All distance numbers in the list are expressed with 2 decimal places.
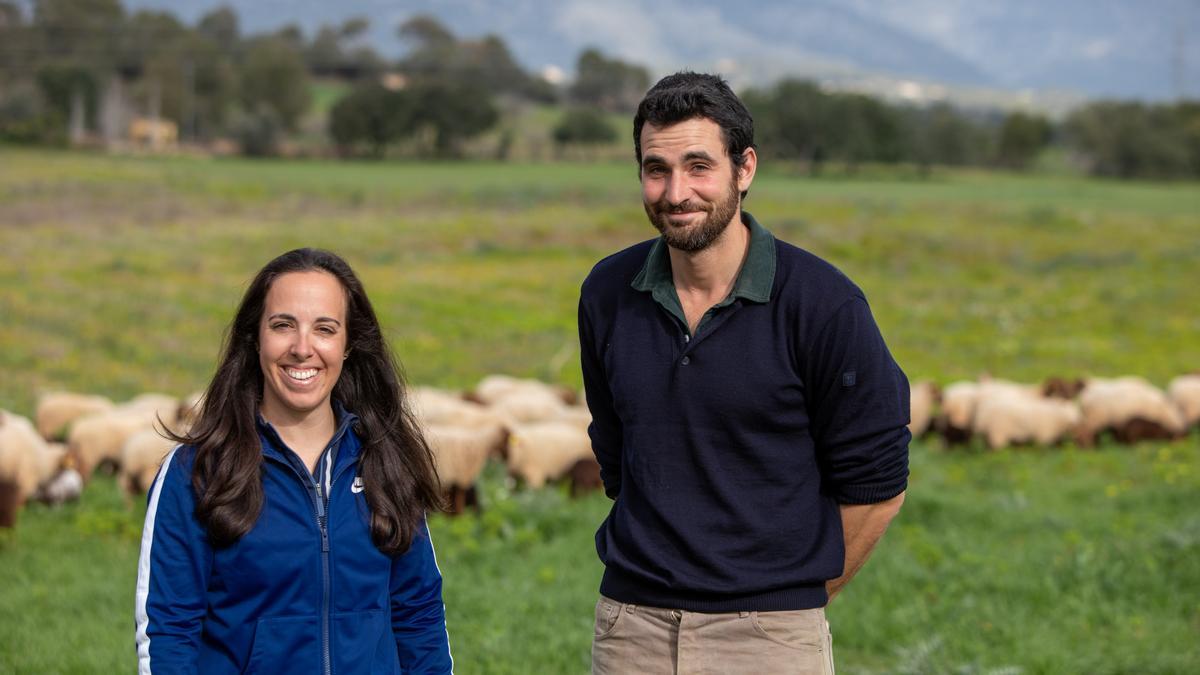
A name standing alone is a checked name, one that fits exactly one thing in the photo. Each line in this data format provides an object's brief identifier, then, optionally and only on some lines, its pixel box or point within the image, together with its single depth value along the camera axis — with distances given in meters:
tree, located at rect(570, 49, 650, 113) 138.62
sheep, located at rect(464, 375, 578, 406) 15.09
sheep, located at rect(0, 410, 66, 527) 11.02
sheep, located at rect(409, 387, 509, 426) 12.72
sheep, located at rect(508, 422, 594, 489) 12.25
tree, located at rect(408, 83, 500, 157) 88.88
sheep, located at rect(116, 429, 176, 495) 11.02
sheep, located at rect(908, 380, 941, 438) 15.56
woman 3.51
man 3.87
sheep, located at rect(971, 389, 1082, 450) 14.93
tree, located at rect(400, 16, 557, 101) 132.62
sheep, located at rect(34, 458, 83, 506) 11.17
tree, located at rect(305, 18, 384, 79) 143.39
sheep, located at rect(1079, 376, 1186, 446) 15.27
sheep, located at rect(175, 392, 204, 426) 12.03
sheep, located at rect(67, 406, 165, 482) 12.13
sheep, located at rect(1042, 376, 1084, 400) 16.70
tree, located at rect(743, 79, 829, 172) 87.50
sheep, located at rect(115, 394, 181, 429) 12.77
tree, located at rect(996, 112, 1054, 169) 104.62
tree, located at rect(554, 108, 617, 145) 96.50
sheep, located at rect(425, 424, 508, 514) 11.22
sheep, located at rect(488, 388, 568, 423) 14.22
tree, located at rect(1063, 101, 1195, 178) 90.06
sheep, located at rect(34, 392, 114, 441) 13.87
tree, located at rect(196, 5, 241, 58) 137.62
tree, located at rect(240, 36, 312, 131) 105.00
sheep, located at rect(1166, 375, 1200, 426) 15.88
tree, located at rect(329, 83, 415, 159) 87.25
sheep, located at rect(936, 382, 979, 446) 15.28
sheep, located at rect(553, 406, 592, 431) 13.54
